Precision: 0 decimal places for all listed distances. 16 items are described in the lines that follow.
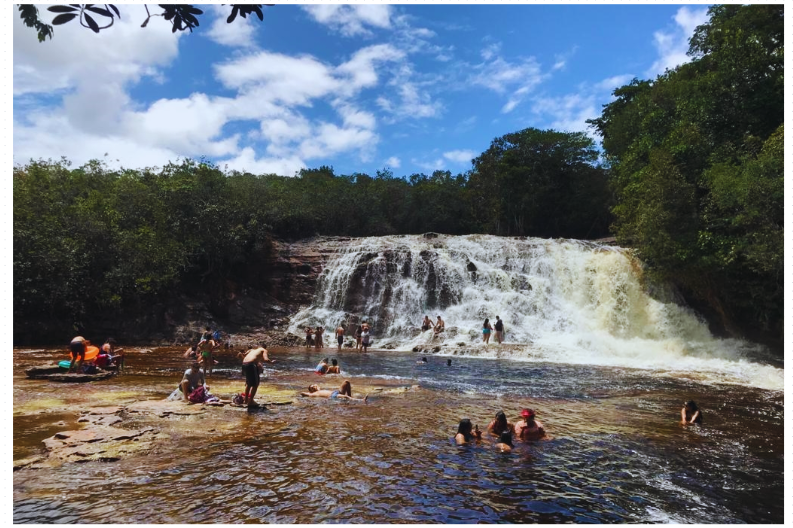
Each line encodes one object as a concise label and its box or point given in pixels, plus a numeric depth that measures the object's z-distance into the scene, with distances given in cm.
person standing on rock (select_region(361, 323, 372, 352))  2164
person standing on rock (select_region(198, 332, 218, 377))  1348
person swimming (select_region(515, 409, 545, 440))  759
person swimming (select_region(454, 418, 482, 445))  729
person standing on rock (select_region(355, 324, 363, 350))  2321
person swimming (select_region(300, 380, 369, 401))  1044
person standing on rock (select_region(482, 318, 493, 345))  2092
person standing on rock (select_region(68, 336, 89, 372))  1228
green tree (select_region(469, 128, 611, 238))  4239
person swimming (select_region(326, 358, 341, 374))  1451
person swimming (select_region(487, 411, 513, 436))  760
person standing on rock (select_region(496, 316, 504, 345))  2083
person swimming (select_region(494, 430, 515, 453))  707
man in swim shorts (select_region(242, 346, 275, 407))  902
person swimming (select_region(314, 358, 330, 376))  1413
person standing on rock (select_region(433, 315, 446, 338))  2216
